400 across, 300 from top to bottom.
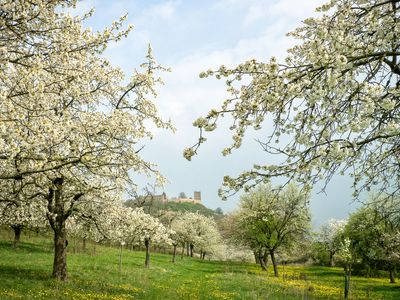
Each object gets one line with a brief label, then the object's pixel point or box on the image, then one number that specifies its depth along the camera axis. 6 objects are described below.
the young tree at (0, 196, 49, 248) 17.69
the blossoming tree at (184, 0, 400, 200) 6.10
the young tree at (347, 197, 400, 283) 36.84
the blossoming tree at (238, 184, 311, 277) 43.28
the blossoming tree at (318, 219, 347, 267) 47.35
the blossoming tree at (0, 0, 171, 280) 8.05
